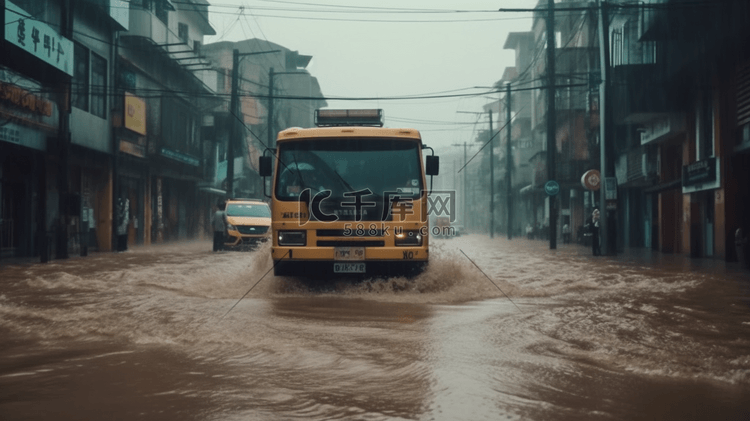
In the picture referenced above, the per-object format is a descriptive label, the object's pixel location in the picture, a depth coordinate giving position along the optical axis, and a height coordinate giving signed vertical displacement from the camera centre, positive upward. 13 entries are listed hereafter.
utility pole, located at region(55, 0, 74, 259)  21.29 +2.44
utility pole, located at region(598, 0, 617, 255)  25.92 +3.07
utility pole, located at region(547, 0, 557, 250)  32.33 +4.69
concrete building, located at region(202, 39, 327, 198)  49.21 +11.19
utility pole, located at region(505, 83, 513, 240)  56.72 +2.46
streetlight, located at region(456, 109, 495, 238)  66.25 +1.64
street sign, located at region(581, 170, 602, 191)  28.06 +1.72
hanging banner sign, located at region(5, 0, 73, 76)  19.25 +5.27
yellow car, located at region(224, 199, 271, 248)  27.50 +0.00
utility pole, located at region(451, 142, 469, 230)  123.49 +1.89
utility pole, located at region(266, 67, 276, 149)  41.38 +6.34
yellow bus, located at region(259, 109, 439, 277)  11.38 +0.38
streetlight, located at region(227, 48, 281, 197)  34.80 +3.74
